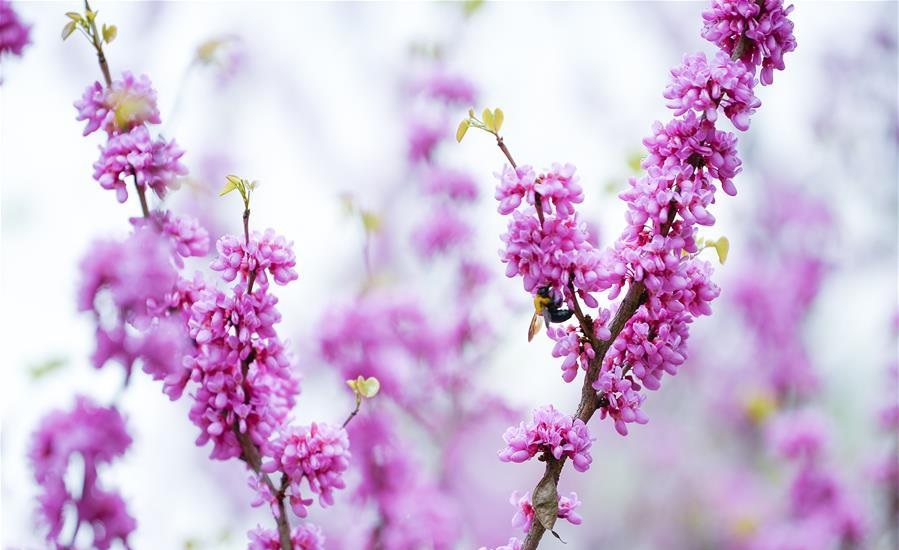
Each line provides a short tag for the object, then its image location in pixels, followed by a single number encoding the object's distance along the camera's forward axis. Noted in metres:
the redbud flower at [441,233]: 3.59
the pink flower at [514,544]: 2.64
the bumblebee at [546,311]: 2.62
